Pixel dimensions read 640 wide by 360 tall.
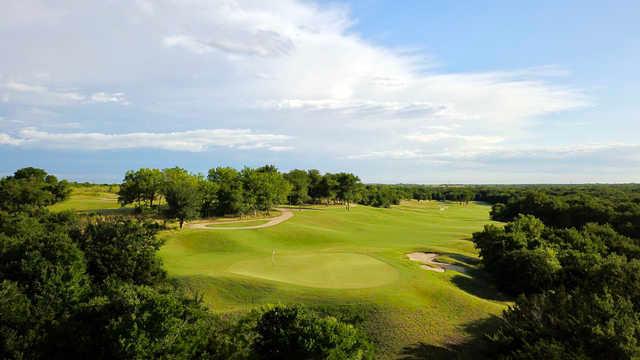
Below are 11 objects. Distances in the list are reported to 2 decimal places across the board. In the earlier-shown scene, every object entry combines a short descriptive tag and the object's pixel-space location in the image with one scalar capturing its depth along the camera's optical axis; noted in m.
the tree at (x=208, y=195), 70.45
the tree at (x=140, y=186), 69.81
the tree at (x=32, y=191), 68.00
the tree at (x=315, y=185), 113.19
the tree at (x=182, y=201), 55.66
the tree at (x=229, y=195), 69.94
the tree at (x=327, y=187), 109.44
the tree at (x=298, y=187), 102.94
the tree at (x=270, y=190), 77.19
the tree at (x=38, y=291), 19.23
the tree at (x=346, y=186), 108.12
